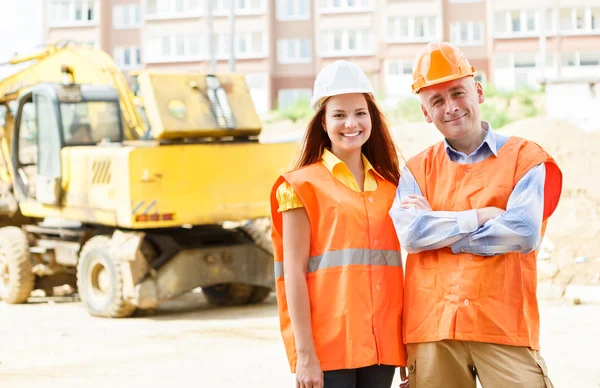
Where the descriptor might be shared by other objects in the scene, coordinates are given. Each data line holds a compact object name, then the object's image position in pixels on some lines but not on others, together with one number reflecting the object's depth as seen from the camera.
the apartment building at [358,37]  51.06
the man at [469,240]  3.92
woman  4.09
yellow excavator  11.90
